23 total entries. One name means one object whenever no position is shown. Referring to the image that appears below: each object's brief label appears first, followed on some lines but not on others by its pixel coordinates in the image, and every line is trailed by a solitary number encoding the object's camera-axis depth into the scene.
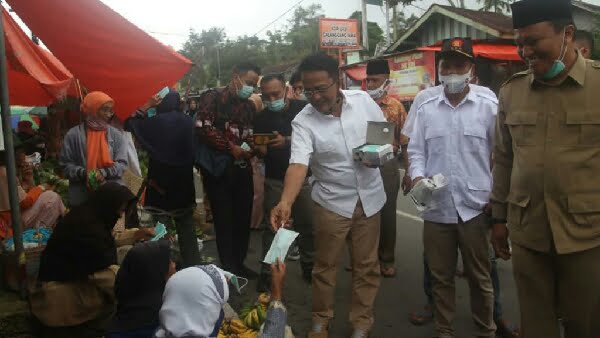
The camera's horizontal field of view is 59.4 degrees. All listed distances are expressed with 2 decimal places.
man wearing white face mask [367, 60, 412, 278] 5.07
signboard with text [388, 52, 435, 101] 15.14
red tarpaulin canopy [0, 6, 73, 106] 6.06
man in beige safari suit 2.43
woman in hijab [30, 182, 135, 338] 3.54
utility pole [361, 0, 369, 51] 27.92
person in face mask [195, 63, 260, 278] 4.82
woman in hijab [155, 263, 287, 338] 2.40
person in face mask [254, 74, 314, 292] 4.89
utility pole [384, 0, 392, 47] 28.30
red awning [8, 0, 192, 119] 3.98
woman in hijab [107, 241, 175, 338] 2.77
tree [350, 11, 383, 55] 40.91
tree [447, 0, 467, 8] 33.42
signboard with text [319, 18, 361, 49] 27.81
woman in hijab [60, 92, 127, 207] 4.77
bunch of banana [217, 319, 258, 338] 3.72
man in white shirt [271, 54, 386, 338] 3.53
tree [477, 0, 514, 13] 30.94
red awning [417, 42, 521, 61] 13.70
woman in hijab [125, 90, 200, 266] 4.88
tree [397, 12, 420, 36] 40.47
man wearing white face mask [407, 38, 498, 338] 3.42
